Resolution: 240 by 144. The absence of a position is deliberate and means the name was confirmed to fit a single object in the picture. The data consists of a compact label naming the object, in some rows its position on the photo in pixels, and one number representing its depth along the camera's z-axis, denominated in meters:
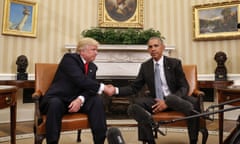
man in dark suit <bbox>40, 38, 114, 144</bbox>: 2.18
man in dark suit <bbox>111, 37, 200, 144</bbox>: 2.52
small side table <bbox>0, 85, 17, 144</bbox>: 2.14
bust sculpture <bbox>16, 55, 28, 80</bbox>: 3.97
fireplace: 4.37
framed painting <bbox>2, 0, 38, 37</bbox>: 4.11
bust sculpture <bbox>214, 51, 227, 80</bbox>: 4.09
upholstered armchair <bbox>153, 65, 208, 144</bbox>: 2.34
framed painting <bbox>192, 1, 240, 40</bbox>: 4.26
